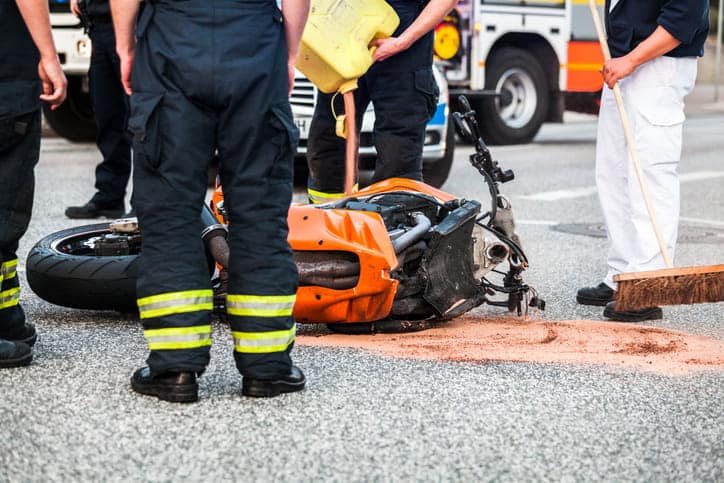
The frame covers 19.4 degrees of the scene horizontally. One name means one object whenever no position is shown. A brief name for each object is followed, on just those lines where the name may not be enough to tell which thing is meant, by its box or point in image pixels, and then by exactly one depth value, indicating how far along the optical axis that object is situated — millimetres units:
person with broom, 8980
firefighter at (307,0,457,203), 9578
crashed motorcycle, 7777
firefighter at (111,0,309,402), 6049
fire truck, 24048
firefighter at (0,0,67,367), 6873
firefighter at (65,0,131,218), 13347
